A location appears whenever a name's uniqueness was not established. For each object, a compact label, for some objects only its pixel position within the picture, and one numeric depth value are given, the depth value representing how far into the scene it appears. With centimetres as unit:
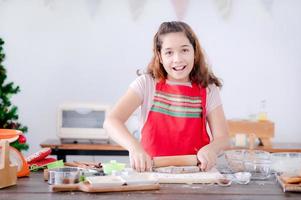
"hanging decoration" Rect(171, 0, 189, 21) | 418
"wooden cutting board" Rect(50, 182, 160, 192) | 166
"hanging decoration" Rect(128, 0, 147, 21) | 418
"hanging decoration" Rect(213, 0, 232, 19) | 417
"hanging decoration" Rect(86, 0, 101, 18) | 418
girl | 233
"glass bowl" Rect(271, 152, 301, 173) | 192
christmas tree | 338
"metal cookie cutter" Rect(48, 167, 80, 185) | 175
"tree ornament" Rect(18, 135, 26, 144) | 206
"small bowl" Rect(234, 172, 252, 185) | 186
